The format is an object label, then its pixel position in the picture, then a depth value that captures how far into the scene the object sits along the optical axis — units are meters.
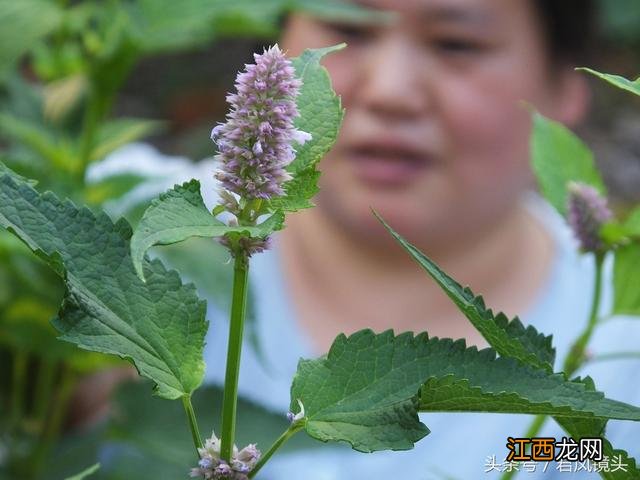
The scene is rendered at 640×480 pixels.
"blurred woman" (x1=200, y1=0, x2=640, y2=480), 1.86
